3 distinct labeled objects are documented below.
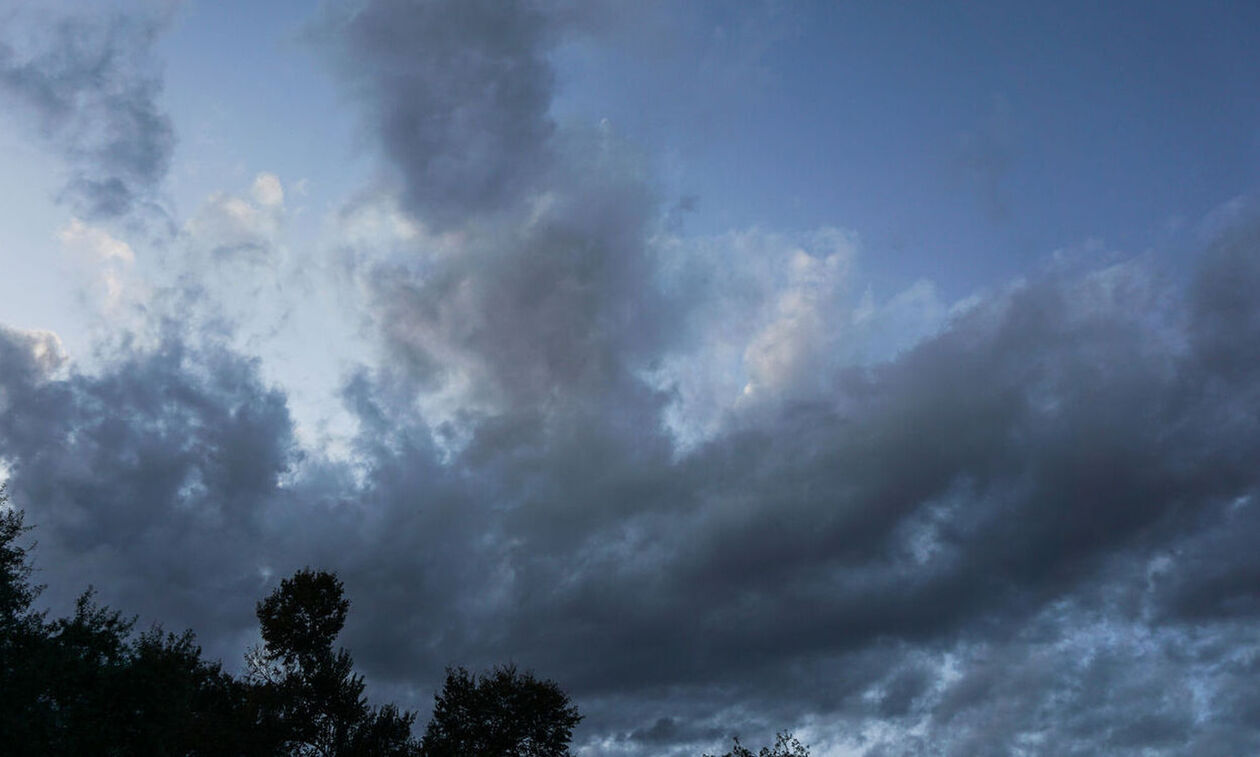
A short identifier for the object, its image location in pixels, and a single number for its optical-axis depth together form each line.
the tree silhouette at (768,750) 78.27
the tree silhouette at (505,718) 65.12
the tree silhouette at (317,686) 54.53
